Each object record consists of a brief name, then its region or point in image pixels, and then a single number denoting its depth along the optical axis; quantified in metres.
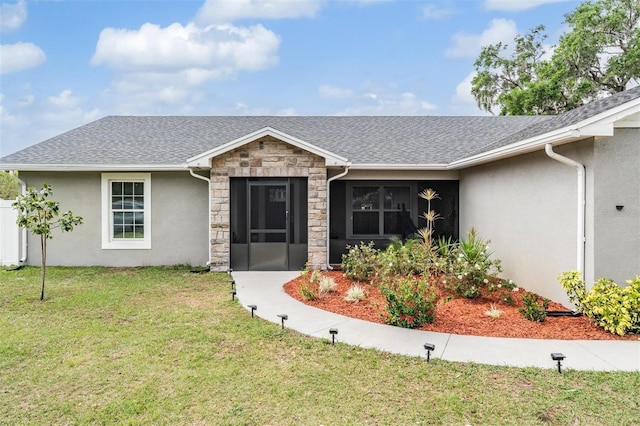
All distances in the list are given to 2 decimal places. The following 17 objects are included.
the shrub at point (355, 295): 7.30
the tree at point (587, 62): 23.78
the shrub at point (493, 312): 6.27
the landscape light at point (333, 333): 5.16
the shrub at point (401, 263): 8.14
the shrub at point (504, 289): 7.09
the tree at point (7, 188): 31.79
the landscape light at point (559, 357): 4.23
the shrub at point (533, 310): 6.02
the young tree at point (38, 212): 7.50
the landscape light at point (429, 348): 4.55
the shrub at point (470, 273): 7.34
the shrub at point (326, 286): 7.92
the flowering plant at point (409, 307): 5.81
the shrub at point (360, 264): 8.96
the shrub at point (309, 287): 7.46
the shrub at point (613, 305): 5.40
